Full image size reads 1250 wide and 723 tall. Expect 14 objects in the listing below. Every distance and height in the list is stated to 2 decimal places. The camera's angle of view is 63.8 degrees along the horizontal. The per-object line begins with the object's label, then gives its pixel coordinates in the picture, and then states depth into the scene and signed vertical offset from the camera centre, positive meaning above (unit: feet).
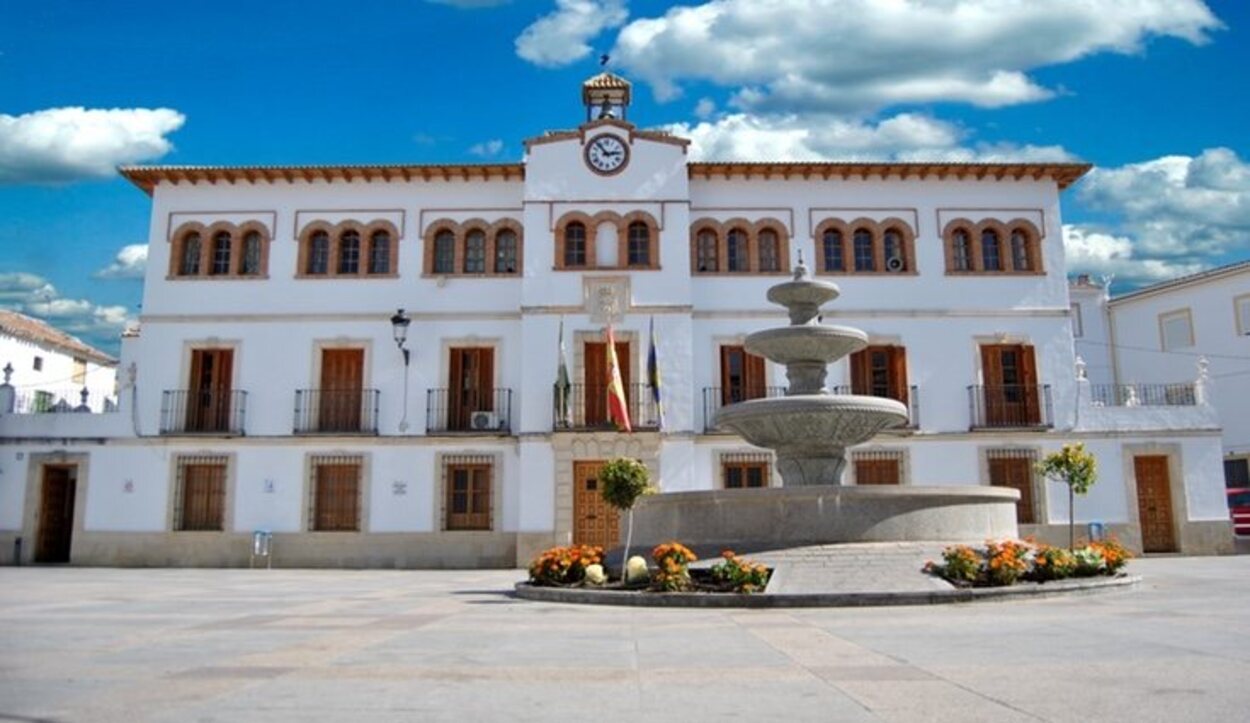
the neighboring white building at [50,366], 105.60 +17.82
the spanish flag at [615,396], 73.61 +8.85
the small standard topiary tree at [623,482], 56.03 +2.01
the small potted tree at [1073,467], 68.74 +3.33
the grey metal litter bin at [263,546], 77.66 -1.97
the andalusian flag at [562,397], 76.64 +9.19
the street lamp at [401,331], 79.77 +14.94
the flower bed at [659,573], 38.06 -2.22
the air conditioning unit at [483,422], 79.41 +7.59
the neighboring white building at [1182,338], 110.01 +20.33
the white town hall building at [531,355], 78.84 +13.10
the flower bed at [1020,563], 37.82 -1.85
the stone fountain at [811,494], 42.39 +0.98
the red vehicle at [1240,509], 89.20 +0.49
